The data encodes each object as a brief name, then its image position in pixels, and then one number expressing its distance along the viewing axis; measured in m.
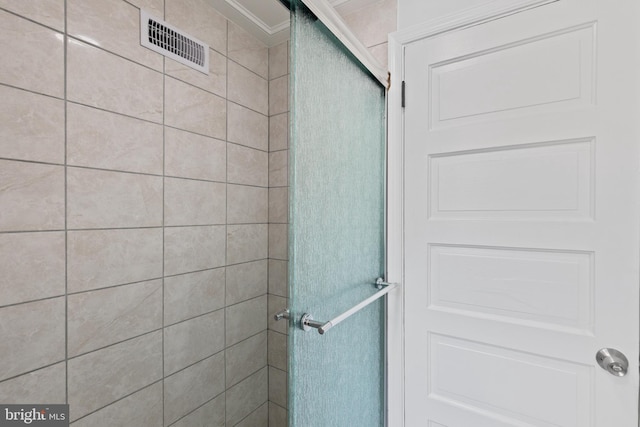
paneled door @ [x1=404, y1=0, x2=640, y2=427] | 0.88
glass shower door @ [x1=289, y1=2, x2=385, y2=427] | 0.75
